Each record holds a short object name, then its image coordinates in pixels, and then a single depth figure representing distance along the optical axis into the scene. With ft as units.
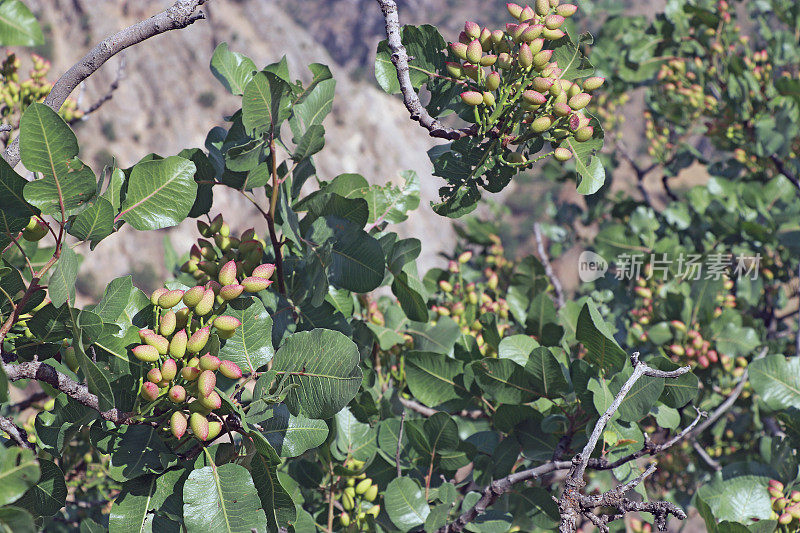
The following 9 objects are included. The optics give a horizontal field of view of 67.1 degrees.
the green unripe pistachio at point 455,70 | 4.42
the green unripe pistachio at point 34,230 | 3.64
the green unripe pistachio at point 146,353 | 3.34
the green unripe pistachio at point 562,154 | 4.07
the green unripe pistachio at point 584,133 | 4.00
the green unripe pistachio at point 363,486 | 5.32
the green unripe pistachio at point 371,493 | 5.36
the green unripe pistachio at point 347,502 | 5.35
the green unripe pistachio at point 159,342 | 3.40
